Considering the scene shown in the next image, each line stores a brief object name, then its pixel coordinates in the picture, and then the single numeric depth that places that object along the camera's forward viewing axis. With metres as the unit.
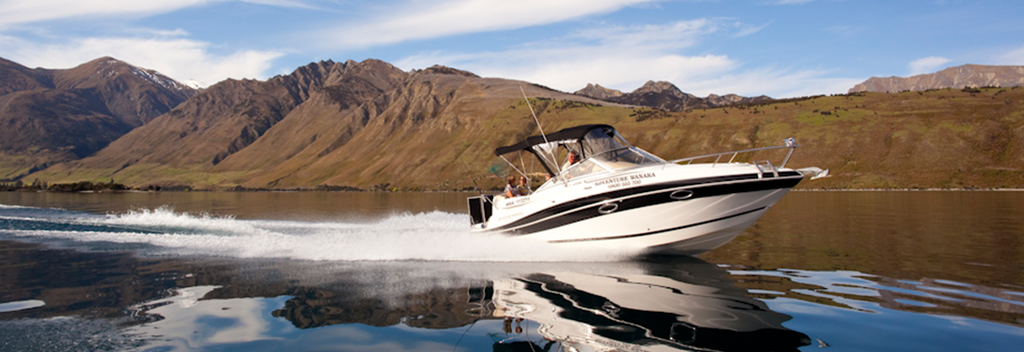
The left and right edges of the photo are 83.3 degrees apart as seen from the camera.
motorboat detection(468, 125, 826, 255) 13.80
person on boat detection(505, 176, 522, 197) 18.91
